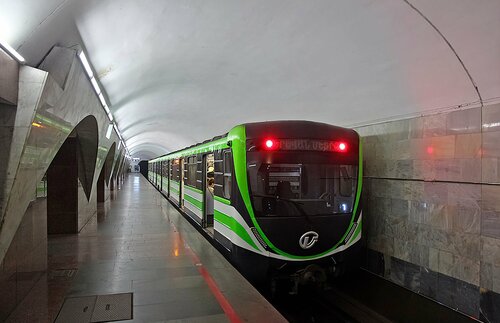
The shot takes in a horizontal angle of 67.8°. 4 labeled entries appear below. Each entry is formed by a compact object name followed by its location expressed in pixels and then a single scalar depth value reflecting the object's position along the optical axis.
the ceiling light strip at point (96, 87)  5.63
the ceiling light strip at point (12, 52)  3.27
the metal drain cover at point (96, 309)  3.96
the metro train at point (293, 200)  5.36
